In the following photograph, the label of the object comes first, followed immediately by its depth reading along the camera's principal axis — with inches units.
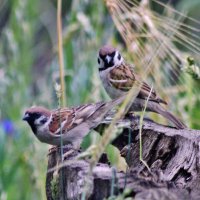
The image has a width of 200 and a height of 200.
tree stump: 219.8
